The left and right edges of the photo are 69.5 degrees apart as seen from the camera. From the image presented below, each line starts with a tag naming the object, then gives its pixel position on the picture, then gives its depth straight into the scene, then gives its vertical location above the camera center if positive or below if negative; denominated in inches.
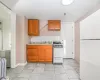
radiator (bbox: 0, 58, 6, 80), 60.8 -24.1
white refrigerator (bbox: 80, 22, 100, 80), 44.3 -9.5
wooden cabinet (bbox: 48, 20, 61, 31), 143.6 +31.4
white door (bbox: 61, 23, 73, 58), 164.3 +0.3
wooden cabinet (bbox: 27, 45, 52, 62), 137.1 -24.3
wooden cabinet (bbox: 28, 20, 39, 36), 141.1 +26.1
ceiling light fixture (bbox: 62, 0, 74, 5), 75.1 +40.8
